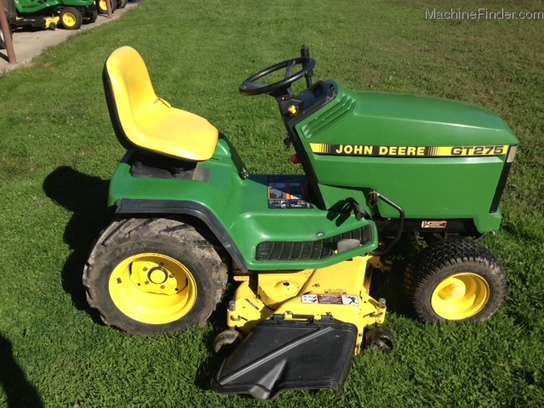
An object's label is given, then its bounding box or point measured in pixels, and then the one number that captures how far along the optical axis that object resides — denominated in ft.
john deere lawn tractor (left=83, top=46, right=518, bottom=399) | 9.56
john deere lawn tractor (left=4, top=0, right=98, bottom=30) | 38.09
